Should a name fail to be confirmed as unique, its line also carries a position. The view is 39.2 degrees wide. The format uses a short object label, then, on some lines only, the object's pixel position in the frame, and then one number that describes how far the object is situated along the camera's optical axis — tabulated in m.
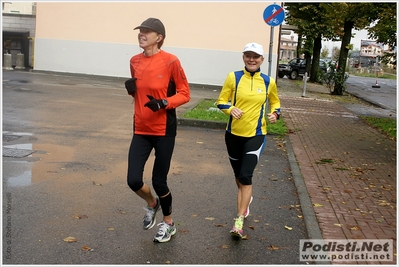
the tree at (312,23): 40.44
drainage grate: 8.53
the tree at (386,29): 15.82
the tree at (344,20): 25.98
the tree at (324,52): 116.72
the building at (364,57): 79.88
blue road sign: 13.88
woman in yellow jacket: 5.39
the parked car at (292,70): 45.88
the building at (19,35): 35.88
